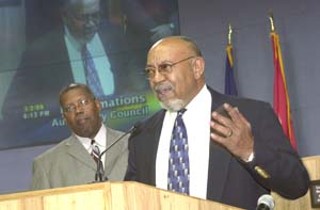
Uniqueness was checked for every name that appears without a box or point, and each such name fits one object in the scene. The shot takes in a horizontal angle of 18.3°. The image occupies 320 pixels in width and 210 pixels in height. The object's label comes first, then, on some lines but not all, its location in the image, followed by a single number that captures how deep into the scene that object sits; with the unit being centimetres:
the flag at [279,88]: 687
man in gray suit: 502
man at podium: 315
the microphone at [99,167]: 338
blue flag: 736
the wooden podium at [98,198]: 223
